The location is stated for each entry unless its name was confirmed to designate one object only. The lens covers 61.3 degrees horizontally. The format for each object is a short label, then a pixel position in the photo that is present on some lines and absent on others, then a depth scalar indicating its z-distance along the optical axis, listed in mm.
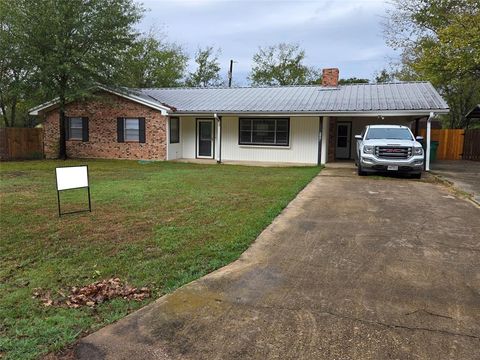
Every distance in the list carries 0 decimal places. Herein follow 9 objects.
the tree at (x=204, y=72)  44850
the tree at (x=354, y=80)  44038
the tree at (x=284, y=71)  44875
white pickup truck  12453
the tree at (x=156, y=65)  37406
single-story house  17656
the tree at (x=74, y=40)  16719
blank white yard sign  6949
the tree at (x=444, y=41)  13711
